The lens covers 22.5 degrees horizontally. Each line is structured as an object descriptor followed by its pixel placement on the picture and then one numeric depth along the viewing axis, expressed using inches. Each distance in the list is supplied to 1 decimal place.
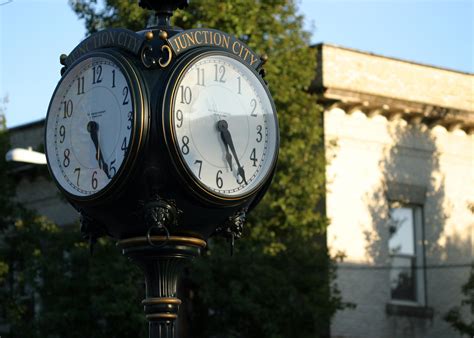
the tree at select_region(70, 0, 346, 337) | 681.6
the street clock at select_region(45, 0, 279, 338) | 187.6
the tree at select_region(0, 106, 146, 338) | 675.4
